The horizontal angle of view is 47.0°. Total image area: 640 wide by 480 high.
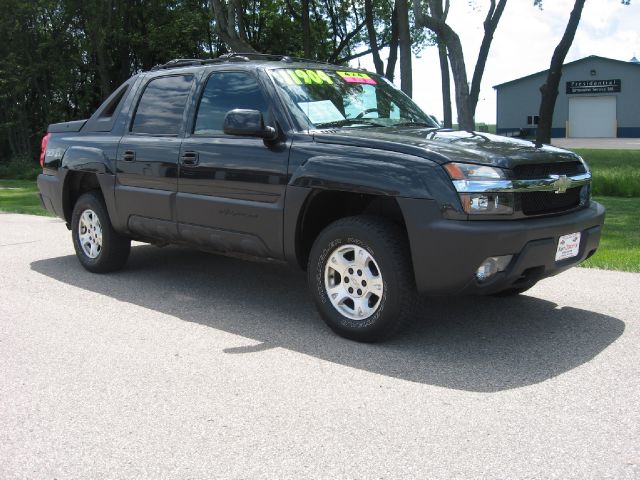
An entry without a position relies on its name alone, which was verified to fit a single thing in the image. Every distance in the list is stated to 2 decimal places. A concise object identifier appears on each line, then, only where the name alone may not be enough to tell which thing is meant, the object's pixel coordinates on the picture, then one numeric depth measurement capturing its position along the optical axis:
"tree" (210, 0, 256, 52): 17.66
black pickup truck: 4.36
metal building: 55.75
